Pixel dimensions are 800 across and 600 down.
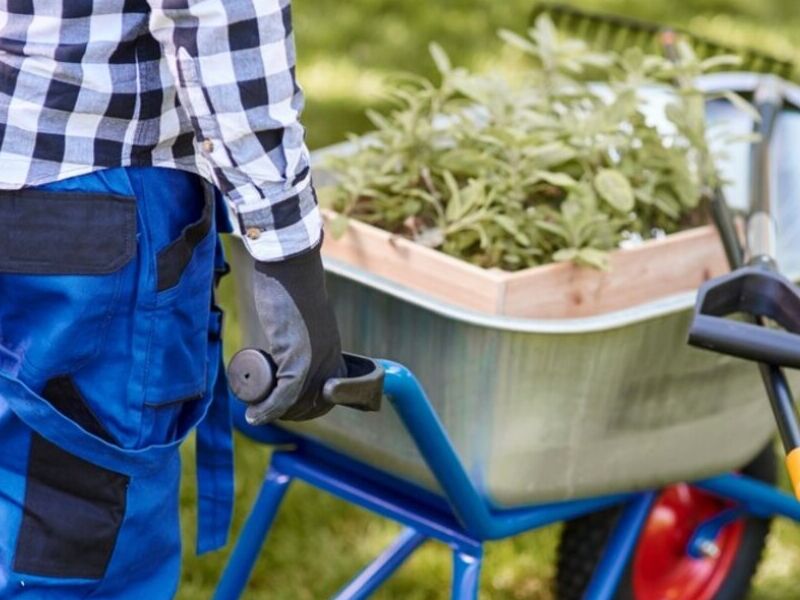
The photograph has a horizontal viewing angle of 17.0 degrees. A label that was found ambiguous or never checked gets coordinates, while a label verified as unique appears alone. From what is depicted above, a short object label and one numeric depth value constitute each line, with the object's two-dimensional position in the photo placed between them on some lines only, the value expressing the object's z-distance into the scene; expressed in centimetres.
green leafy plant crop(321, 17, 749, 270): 264
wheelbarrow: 246
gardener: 215
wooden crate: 254
